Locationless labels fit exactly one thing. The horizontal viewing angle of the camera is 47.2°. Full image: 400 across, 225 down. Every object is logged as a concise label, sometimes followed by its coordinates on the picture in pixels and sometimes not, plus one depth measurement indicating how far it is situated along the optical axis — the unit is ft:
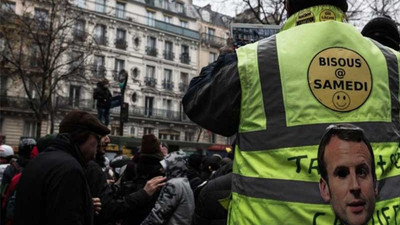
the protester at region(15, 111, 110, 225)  9.36
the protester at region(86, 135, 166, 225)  12.93
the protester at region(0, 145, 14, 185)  26.81
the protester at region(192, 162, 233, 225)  11.69
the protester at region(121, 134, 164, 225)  15.69
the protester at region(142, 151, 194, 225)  14.38
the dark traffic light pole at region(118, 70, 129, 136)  43.48
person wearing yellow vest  5.92
